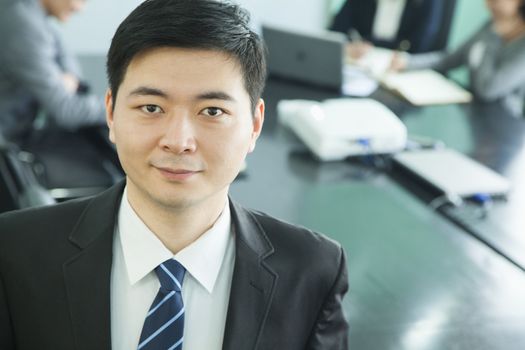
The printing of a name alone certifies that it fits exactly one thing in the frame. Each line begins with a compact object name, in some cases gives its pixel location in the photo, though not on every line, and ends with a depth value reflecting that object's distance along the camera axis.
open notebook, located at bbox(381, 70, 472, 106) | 2.83
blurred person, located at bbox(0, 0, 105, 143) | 2.35
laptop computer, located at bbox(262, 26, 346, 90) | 2.78
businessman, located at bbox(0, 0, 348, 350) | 0.98
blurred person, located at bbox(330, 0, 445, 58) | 3.97
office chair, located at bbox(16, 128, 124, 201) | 2.34
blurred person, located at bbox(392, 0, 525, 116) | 2.90
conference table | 1.41
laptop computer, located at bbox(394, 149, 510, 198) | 1.99
